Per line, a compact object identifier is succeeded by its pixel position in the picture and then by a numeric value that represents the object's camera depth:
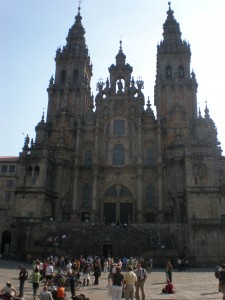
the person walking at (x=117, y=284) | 13.16
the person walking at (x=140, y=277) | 15.94
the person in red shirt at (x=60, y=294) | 15.58
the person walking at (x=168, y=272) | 21.67
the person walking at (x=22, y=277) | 17.02
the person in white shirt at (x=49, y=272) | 20.11
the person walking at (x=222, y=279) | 14.27
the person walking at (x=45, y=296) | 12.98
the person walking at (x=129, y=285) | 13.64
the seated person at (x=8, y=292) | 14.09
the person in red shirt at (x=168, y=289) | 18.62
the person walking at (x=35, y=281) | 17.13
